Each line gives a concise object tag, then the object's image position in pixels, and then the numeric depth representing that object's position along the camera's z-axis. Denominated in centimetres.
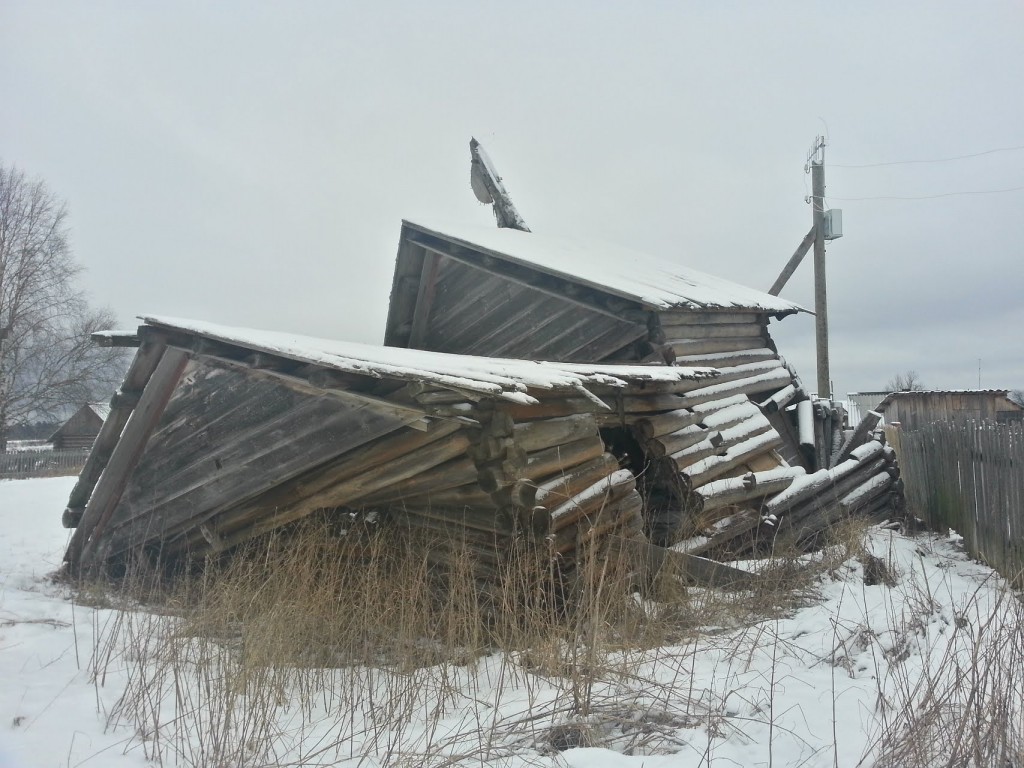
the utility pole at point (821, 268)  1494
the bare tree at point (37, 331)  2361
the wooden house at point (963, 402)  2823
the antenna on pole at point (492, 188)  1530
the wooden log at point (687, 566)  619
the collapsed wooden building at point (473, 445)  545
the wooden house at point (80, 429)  3969
